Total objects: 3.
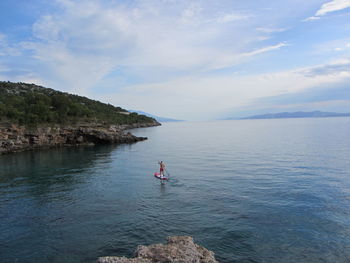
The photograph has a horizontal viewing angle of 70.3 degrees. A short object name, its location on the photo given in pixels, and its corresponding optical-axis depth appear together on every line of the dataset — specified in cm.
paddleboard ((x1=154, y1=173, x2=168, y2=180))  2869
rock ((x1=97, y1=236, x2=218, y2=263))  943
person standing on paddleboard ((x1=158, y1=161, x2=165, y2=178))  2912
